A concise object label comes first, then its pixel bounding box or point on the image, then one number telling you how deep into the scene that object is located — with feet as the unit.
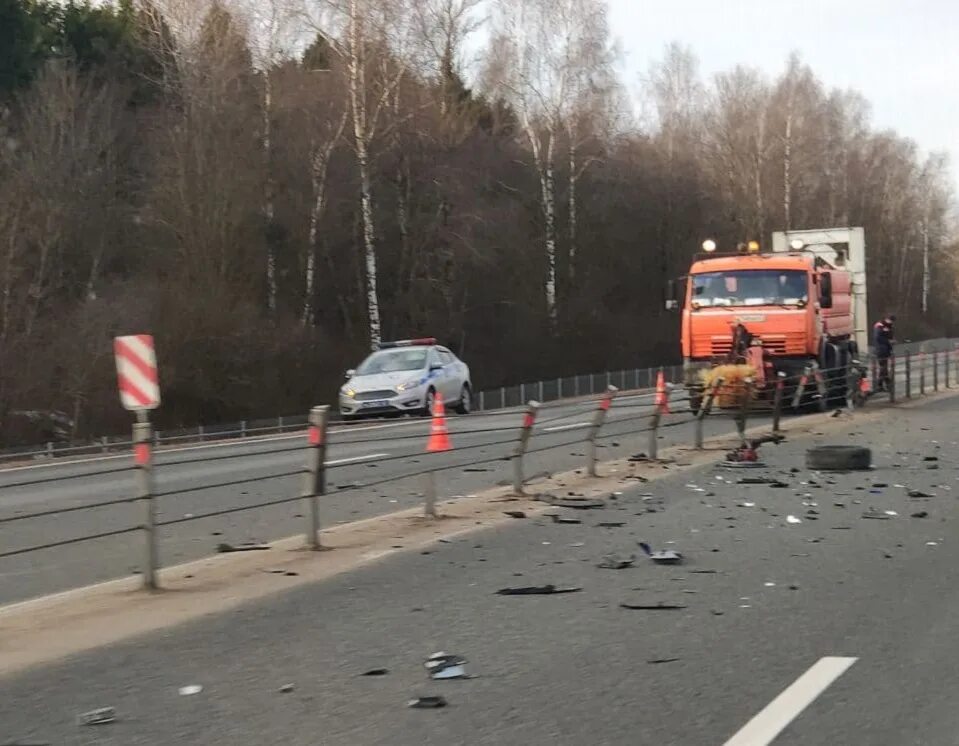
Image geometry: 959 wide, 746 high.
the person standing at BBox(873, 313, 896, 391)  108.78
